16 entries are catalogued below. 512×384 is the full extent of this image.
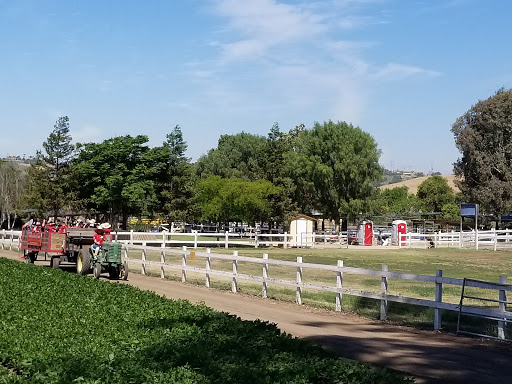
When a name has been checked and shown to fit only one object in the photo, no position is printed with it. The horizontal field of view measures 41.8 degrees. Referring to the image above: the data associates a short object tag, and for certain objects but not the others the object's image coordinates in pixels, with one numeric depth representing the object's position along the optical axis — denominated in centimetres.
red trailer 2467
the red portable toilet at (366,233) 5879
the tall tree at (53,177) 7688
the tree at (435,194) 14138
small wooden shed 5525
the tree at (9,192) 9738
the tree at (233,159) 9944
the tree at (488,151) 7881
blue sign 5809
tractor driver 2284
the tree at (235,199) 6631
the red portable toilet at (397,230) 5953
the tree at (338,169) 7594
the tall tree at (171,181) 7312
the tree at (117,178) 7044
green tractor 2253
